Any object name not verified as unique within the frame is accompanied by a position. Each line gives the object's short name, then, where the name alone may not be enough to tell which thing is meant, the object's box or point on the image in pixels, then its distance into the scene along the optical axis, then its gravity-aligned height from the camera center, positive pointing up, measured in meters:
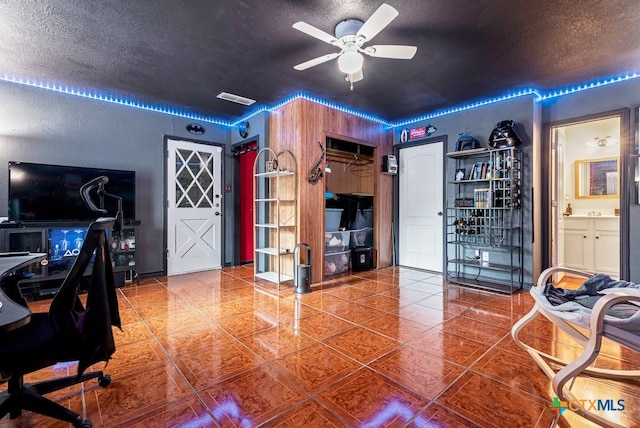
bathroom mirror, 4.95 +0.54
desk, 0.95 -0.33
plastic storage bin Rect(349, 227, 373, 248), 5.10 -0.43
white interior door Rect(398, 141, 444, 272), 5.02 +0.08
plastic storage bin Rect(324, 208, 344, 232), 4.64 -0.09
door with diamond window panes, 4.94 +0.10
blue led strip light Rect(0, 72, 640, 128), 3.76 +1.58
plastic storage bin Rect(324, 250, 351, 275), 4.77 -0.79
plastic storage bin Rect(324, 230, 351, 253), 4.70 -0.45
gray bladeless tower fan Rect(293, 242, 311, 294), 3.86 -0.80
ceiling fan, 2.35 +1.32
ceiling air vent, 4.17 +1.59
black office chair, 1.32 -0.56
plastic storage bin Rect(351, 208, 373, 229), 5.18 -0.12
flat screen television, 3.61 +0.28
